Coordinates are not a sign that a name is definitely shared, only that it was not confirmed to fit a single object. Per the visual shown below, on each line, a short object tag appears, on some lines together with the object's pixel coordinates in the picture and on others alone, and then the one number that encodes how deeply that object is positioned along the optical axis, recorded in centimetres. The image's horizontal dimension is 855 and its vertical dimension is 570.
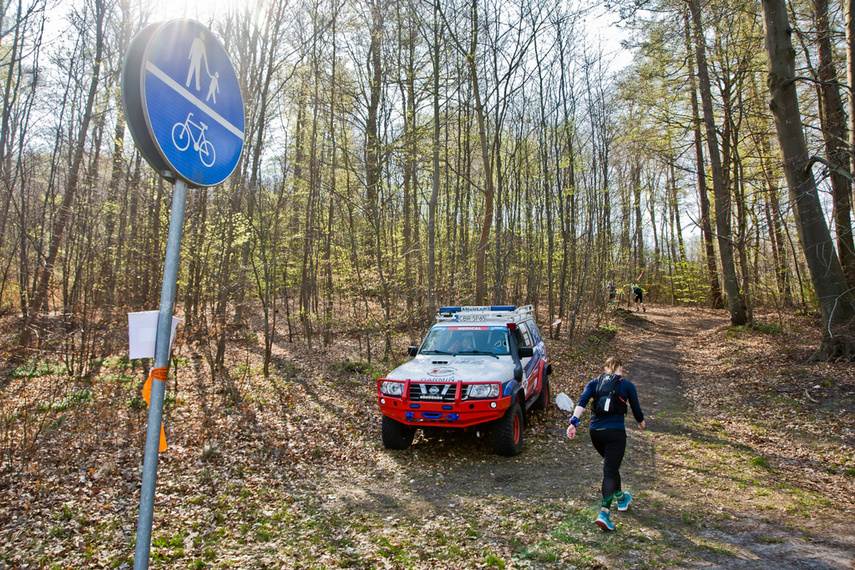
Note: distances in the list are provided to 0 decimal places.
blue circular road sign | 195
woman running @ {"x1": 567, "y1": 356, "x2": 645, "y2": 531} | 492
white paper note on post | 199
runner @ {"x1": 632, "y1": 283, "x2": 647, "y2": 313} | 2597
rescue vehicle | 650
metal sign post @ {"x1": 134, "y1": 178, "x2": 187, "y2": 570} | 202
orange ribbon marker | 202
